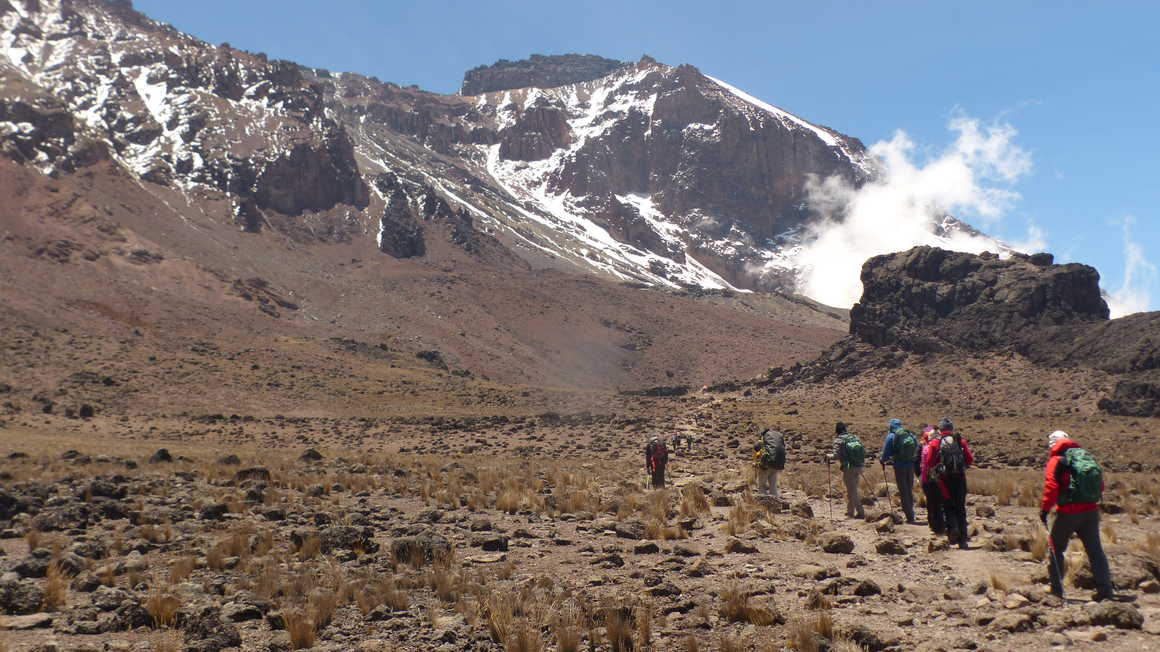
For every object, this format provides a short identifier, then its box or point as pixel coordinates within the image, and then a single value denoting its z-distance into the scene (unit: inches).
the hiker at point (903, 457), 554.9
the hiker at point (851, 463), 611.4
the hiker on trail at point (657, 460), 846.5
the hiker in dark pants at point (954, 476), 465.4
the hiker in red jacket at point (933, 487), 481.1
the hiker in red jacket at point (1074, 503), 335.6
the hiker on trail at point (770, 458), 697.0
